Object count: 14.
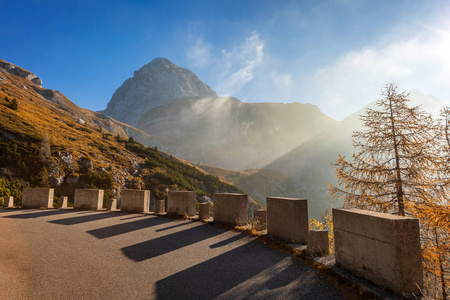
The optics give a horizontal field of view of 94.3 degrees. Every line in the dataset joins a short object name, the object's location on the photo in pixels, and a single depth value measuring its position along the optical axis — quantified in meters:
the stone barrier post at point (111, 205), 14.21
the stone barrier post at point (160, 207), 12.34
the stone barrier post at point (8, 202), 16.76
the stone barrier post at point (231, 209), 8.61
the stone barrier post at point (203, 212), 10.12
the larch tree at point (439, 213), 4.83
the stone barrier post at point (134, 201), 13.17
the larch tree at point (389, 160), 8.75
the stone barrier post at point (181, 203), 11.11
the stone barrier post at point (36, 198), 15.98
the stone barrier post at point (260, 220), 7.70
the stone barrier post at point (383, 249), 3.32
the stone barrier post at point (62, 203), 15.69
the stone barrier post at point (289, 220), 5.99
